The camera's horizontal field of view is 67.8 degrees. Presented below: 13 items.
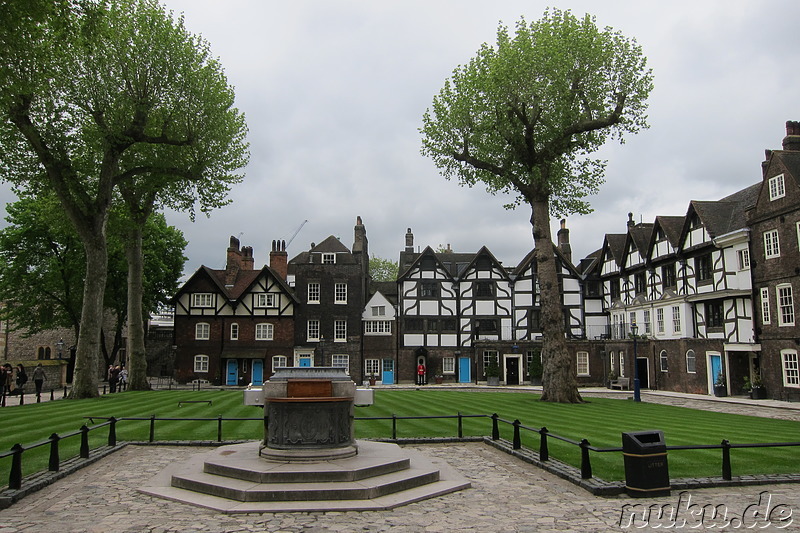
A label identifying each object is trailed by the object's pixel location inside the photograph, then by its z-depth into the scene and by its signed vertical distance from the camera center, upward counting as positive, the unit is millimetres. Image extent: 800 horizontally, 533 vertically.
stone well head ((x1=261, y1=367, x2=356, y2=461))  10820 -1285
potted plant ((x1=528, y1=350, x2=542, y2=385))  44188 -1927
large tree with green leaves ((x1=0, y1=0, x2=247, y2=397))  24031 +9639
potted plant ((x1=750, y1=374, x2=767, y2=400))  29875 -2581
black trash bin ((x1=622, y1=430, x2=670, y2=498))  9461 -2023
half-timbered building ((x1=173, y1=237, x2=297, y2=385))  46250 +1619
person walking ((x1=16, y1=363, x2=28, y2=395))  28453 -1277
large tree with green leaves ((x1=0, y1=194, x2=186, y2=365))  39219 +5257
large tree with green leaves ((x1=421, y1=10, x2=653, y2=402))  24547 +9816
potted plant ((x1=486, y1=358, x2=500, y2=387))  43500 -2229
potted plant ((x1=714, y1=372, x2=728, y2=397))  32156 -2534
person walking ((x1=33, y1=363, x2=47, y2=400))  30538 -1168
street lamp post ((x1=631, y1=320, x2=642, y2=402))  28594 -2387
